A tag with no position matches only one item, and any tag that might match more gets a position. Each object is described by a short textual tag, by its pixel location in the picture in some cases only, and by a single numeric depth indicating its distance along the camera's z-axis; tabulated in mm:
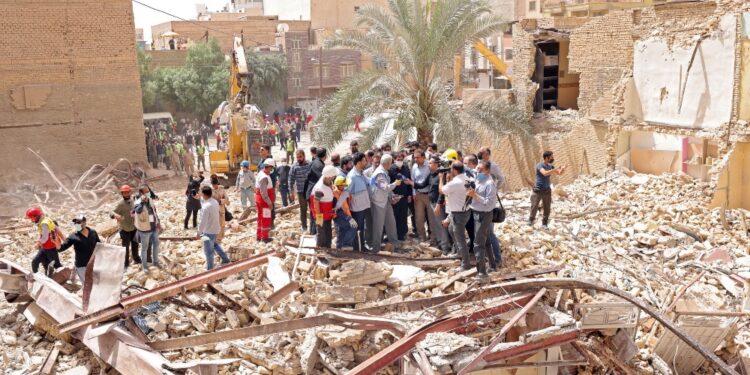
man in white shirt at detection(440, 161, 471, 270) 9000
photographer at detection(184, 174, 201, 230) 12570
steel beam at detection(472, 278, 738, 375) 7578
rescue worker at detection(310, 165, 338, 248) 9742
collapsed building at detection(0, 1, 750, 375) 7902
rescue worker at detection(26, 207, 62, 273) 9641
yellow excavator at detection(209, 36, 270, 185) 19094
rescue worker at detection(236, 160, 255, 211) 13773
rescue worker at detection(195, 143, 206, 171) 24520
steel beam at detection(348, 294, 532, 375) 7008
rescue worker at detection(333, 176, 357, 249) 9805
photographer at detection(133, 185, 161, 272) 9805
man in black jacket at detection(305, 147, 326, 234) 10766
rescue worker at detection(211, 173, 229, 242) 10234
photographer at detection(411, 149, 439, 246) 10383
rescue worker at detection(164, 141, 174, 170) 24136
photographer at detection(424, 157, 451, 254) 9922
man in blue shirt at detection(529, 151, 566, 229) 10938
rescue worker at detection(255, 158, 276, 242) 10883
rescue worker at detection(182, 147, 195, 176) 23000
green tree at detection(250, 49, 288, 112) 40312
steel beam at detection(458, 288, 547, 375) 7273
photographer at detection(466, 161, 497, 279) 8875
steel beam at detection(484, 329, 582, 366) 7603
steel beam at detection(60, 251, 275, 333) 8031
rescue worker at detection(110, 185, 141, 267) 9953
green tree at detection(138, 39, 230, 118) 37688
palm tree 14695
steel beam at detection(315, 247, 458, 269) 9750
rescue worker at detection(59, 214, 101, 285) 9289
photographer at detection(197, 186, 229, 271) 9500
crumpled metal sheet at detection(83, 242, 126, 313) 8180
